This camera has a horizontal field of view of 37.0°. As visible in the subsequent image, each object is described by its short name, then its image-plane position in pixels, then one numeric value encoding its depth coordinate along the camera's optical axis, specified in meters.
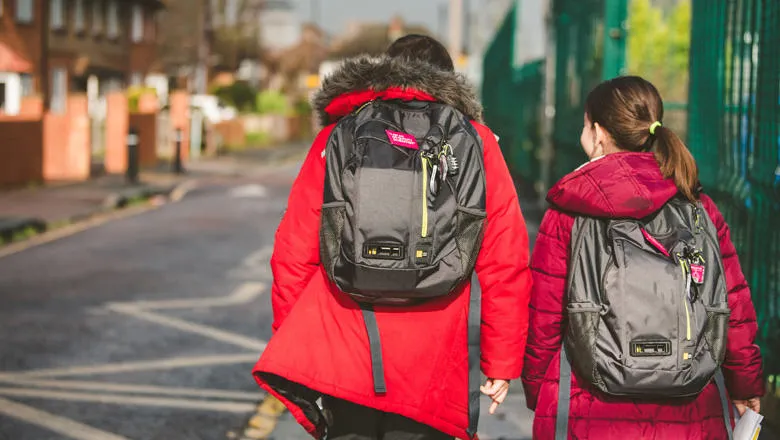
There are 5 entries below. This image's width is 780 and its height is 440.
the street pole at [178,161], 24.86
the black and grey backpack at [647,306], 3.04
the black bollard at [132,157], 21.14
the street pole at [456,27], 36.53
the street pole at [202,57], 36.31
